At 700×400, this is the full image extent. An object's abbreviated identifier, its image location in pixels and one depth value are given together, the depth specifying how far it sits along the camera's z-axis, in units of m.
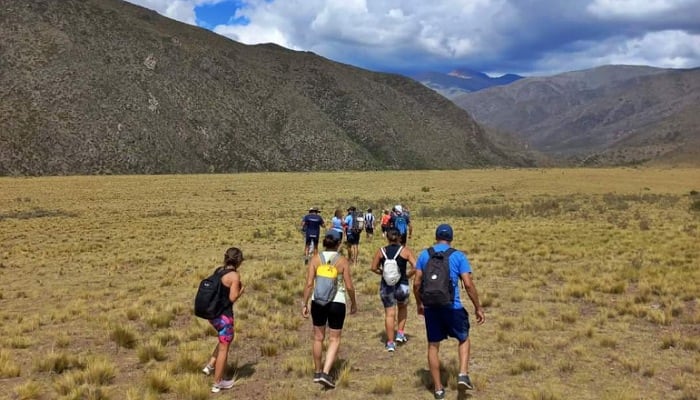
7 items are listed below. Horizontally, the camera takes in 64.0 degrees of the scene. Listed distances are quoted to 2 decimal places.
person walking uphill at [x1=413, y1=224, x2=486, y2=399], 6.46
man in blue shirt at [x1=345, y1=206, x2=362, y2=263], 16.77
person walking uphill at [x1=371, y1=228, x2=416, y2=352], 8.38
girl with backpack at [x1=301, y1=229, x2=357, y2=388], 7.02
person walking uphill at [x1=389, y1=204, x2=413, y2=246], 15.84
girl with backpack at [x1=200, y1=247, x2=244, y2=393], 6.99
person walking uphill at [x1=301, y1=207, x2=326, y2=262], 16.16
